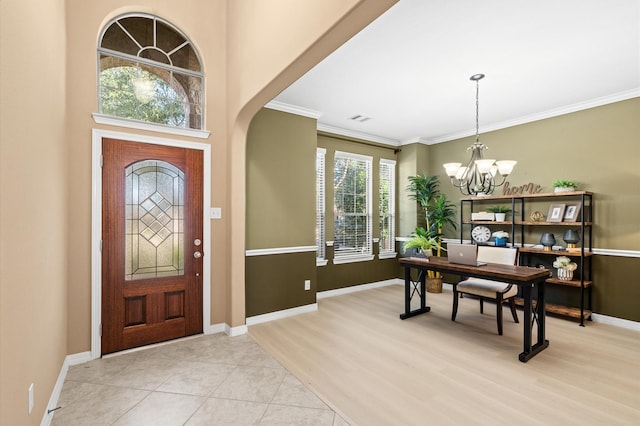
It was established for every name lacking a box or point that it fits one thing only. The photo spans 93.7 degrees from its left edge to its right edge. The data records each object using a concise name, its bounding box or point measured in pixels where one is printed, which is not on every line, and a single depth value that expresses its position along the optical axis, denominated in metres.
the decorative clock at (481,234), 5.11
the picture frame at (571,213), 4.09
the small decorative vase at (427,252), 5.44
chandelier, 3.16
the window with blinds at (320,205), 5.07
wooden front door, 2.90
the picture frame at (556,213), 4.20
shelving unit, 3.92
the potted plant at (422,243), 5.40
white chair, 3.44
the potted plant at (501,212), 4.80
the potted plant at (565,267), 4.01
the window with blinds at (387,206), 6.00
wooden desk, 2.88
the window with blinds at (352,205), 5.37
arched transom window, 2.98
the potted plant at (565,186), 4.11
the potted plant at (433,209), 5.43
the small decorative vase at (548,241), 4.21
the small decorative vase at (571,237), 4.02
